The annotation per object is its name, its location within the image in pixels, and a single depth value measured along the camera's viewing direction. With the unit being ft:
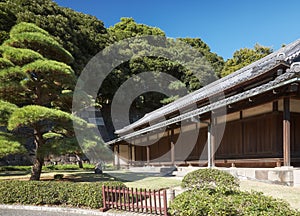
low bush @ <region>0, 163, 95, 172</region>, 67.00
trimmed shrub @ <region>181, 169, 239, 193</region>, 18.71
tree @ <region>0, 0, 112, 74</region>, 69.62
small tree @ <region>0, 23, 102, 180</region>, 27.84
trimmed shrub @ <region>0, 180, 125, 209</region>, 21.95
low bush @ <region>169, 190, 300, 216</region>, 13.66
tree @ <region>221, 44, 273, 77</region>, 96.08
